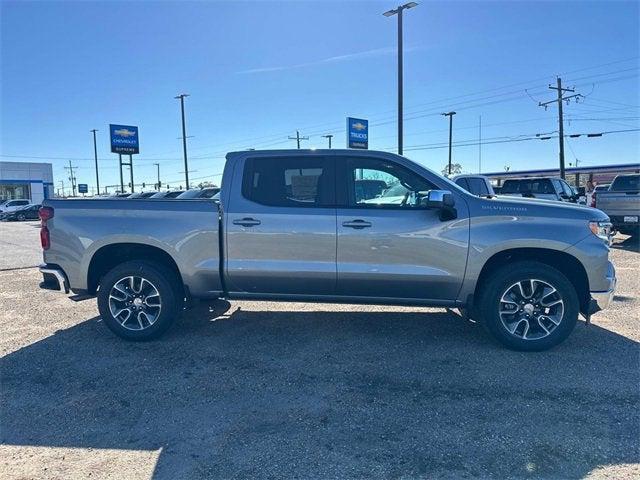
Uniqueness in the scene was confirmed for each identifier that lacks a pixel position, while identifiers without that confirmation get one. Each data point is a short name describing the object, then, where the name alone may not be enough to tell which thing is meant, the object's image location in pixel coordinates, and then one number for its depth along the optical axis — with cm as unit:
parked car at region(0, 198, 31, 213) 3591
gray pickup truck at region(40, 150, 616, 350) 454
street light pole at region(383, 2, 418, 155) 1724
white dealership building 5659
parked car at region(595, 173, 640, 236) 1239
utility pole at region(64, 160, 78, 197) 11266
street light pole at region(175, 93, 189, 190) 3991
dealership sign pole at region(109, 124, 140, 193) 3725
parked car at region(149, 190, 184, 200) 2004
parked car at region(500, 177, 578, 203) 1745
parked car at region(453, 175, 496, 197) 1252
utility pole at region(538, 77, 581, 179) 3434
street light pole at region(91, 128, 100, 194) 6227
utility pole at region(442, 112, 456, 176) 4480
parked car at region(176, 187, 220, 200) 1773
